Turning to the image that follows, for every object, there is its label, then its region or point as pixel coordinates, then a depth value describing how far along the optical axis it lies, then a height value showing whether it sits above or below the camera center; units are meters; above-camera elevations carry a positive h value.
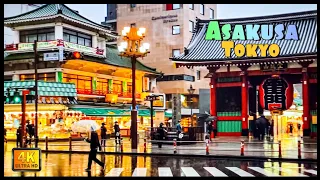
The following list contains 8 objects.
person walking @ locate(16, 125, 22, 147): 35.47 -2.11
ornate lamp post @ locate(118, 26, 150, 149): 31.91 +3.67
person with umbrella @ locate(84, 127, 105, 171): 21.56 -1.78
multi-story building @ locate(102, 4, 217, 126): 64.81 +9.22
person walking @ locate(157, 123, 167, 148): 34.62 -1.95
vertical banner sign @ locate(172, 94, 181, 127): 45.62 -0.37
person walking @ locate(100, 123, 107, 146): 37.84 -2.11
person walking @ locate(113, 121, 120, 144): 36.27 -2.11
